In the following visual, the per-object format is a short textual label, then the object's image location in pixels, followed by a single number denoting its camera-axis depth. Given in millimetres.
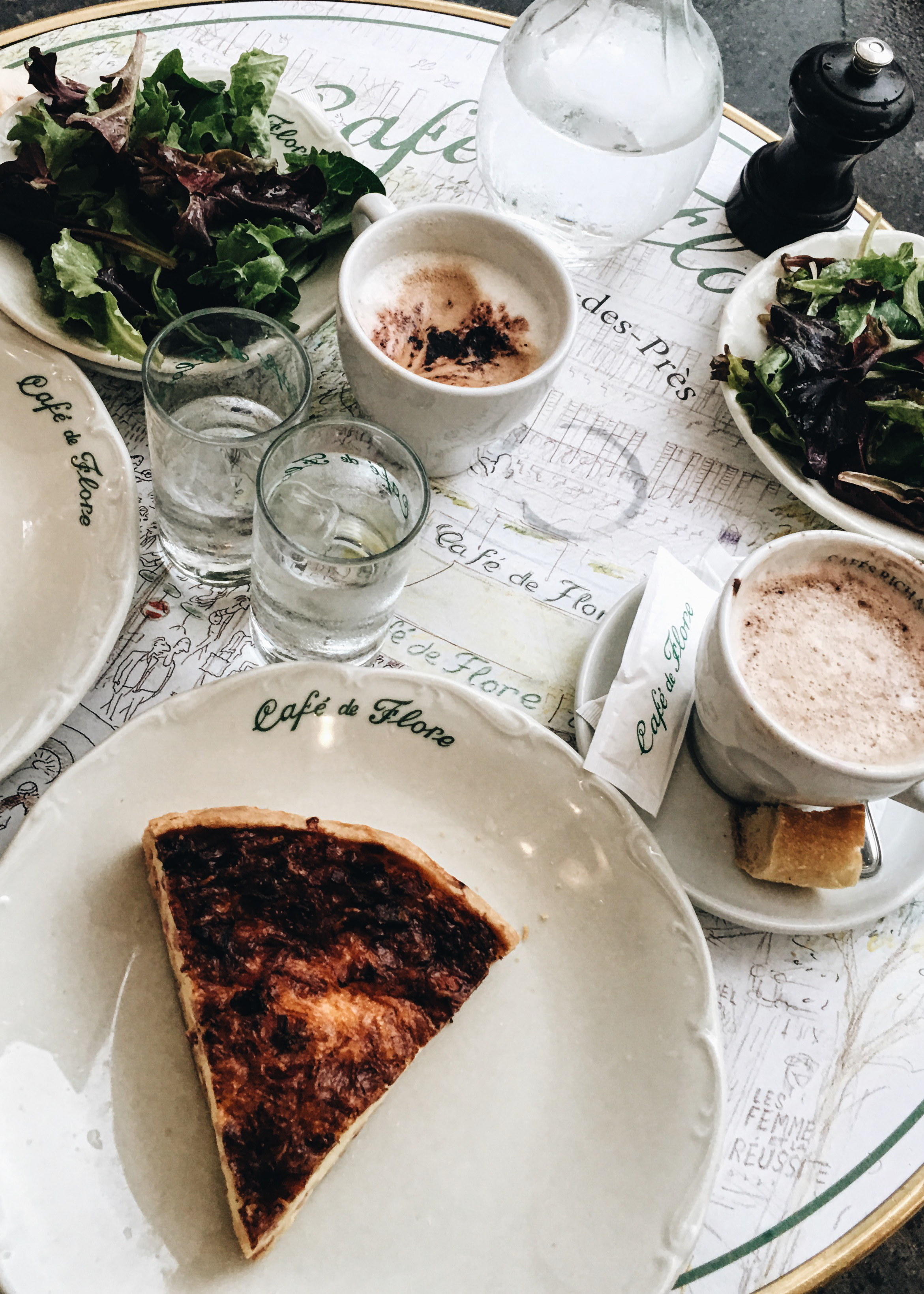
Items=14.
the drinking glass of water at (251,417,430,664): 423
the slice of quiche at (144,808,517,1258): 389
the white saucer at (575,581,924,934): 434
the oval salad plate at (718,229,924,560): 526
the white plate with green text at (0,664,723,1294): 366
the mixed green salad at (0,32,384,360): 502
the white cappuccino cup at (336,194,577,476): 464
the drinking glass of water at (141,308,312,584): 462
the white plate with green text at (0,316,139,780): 430
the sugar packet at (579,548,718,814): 444
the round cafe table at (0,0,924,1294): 414
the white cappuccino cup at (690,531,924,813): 399
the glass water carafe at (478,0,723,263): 540
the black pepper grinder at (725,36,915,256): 554
